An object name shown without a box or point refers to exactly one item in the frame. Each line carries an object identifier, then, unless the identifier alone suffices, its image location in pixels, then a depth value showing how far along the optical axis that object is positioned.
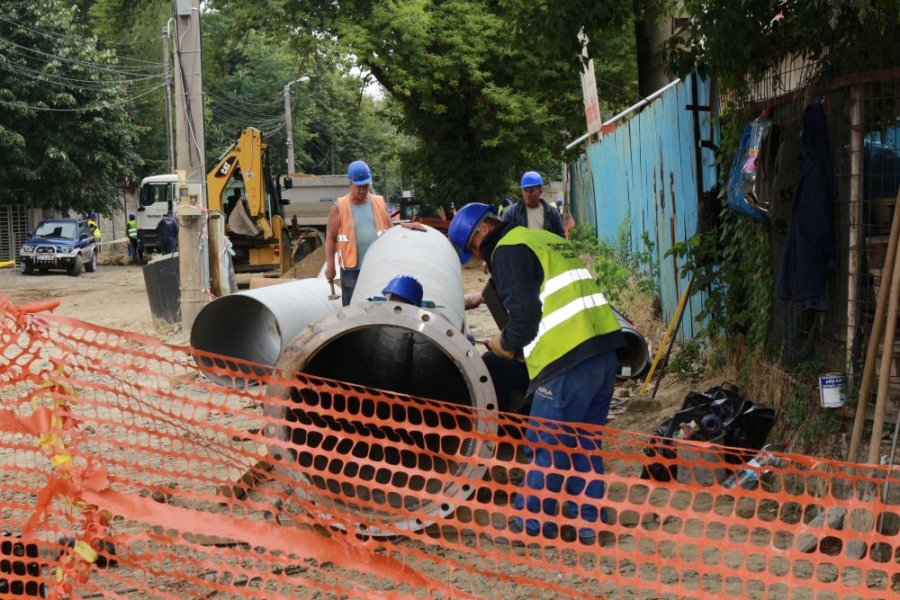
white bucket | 5.03
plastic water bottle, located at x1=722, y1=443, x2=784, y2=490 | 5.27
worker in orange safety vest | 8.09
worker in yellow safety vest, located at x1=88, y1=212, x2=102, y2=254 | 32.69
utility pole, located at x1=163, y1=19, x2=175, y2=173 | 32.75
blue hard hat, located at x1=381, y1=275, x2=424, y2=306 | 5.93
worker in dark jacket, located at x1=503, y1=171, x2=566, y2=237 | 9.01
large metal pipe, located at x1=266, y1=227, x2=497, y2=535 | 4.96
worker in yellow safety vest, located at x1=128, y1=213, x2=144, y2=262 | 31.31
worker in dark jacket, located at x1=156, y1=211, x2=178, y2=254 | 23.42
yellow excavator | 19.72
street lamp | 42.25
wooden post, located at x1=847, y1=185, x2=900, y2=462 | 4.46
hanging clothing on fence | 5.12
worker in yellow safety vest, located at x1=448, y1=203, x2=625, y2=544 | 5.07
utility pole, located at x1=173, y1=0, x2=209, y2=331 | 11.83
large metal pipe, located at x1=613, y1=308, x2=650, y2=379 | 8.02
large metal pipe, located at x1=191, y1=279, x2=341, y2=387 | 8.27
